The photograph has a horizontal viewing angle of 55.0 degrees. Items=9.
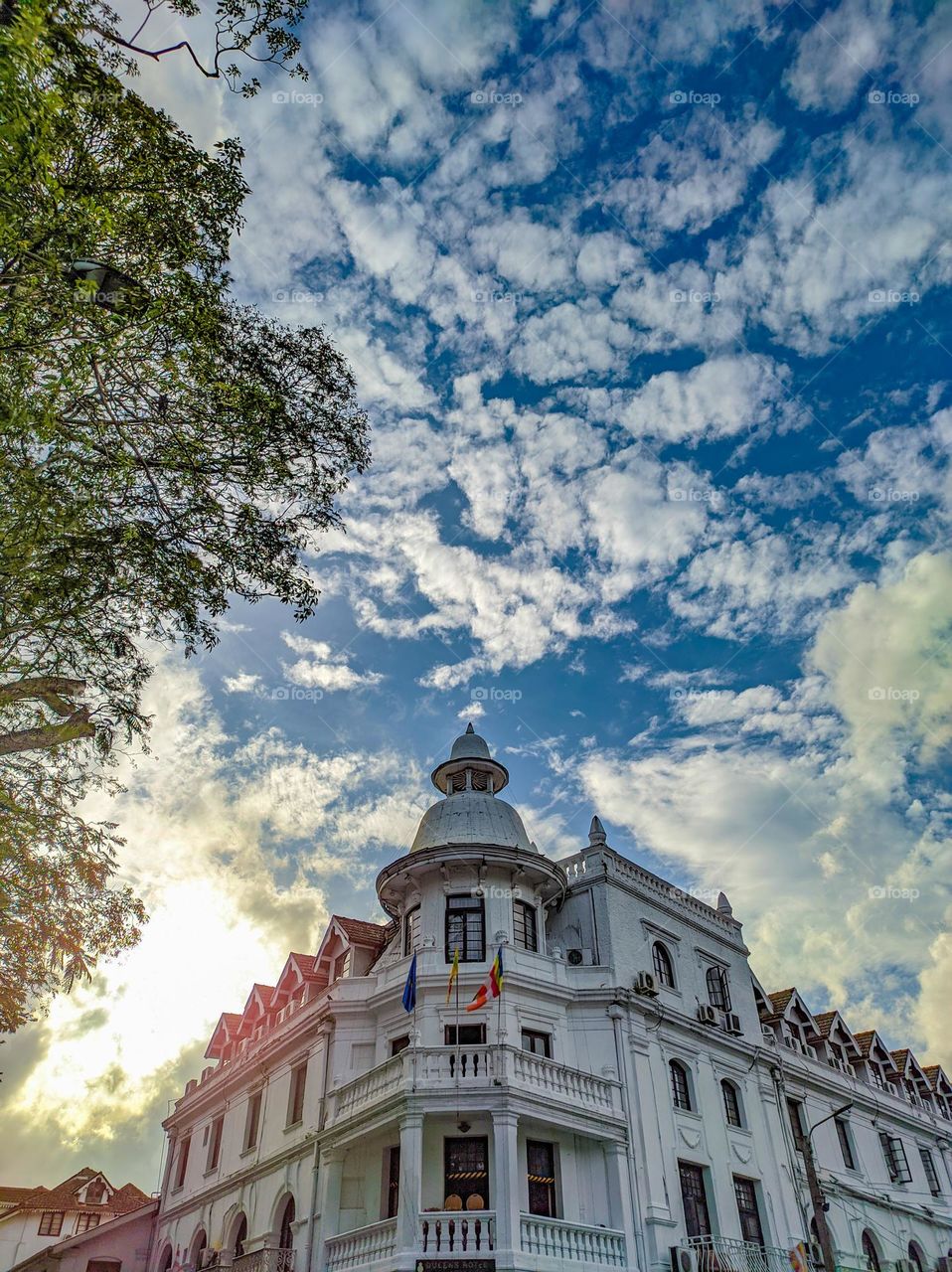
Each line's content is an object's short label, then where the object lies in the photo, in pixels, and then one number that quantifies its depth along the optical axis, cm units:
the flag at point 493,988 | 2412
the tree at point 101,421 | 1028
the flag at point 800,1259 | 2689
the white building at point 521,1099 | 2305
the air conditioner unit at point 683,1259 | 2367
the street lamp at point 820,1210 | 2358
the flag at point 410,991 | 2503
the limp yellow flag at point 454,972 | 2484
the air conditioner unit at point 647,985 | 2789
